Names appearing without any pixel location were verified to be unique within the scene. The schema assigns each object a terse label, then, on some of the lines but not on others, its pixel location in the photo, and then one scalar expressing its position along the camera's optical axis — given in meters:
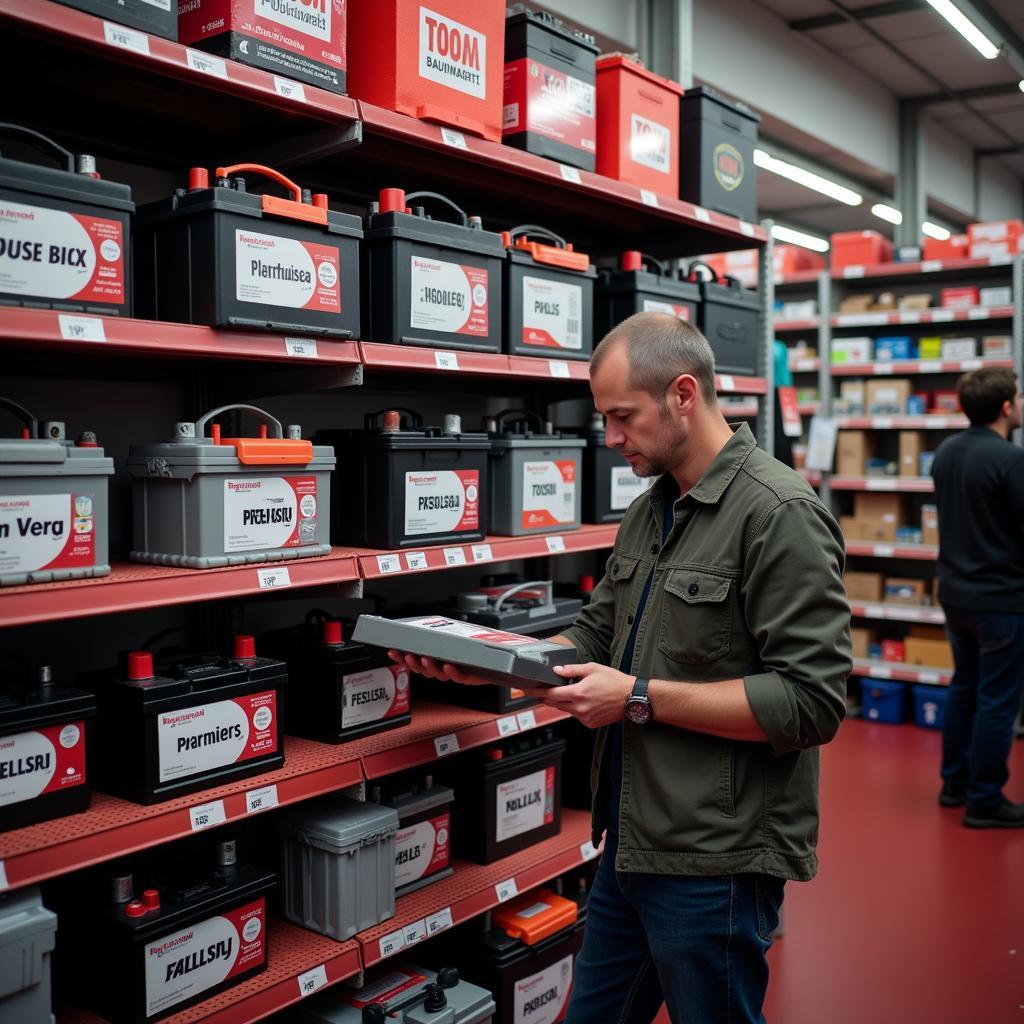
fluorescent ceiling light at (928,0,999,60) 6.85
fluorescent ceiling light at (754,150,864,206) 9.51
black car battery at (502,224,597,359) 2.89
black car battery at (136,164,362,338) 2.10
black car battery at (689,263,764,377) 3.66
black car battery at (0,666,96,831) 1.88
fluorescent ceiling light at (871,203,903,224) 12.26
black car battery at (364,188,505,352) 2.50
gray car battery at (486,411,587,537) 2.98
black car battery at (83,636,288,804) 2.07
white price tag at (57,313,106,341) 1.83
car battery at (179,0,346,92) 2.12
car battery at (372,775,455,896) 2.68
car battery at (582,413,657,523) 3.36
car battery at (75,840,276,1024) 2.04
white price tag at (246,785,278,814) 2.18
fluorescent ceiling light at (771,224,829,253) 13.51
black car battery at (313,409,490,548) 2.57
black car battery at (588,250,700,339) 3.35
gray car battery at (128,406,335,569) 2.13
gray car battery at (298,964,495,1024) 2.44
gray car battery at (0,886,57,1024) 1.77
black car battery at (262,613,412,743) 2.52
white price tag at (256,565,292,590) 2.19
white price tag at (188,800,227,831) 2.08
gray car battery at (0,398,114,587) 1.82
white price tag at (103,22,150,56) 1.85
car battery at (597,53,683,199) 3.23
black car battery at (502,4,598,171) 2.90
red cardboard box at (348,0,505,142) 2.45
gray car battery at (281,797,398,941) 2.42
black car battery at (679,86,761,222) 3.59
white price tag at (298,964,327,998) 2.29
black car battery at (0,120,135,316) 1.80
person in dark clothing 4.55
